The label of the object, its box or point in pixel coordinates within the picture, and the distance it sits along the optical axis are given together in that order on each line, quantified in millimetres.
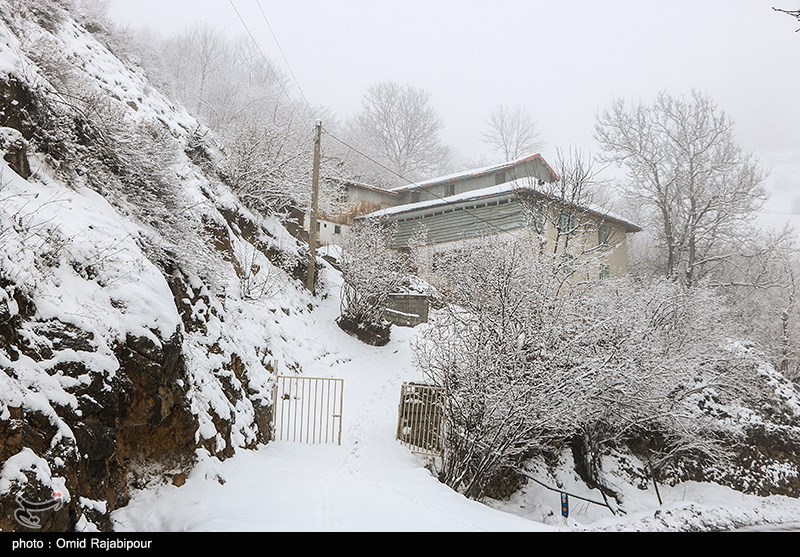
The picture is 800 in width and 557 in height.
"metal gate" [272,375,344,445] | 9906
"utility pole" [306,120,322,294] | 17266
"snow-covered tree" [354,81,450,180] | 45594
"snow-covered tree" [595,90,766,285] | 23469
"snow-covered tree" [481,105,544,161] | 44625
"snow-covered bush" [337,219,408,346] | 17078
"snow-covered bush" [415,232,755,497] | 8242
